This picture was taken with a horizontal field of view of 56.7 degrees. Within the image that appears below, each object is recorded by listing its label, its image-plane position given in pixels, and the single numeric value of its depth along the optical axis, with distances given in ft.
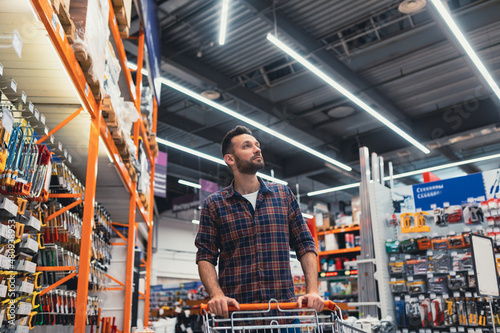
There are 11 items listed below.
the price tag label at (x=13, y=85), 10.35
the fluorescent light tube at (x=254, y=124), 30.12
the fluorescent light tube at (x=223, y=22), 22.40
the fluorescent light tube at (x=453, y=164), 44.50
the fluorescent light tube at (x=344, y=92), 24.98
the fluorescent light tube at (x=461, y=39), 22.18
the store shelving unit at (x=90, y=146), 9.30
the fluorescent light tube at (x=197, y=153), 40.14
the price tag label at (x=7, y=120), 8.86
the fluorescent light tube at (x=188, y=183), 53.11
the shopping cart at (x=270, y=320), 6.68
